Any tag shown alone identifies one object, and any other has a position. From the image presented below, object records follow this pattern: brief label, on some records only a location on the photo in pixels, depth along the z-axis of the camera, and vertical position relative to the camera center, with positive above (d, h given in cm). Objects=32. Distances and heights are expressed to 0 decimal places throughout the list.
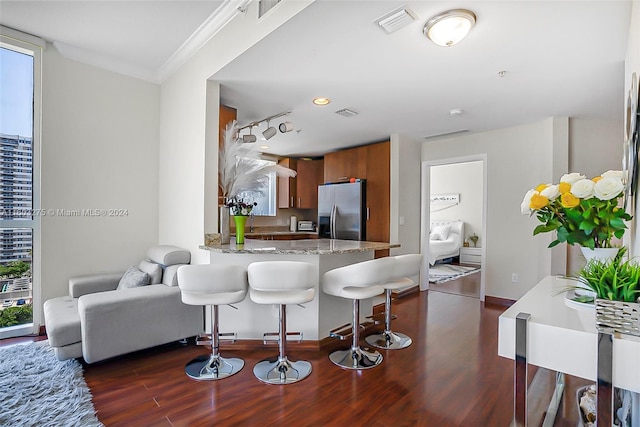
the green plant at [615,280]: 103 -23
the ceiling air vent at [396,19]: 179 +118
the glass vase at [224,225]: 288 -12
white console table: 96 -45
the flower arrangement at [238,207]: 284 +6
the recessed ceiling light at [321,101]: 323 +121
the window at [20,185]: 279 +25
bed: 690 -58
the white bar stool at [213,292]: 216 -58
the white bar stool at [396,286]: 266 -65
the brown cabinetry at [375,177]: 470 +59
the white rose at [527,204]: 149 +5
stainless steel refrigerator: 486 +6
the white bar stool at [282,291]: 213 -58
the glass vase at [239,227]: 289 -13
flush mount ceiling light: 181 +116
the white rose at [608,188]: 127 +11
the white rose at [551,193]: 143 +10
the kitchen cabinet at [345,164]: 510 +87
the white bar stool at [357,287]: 234 -60
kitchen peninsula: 269 -87
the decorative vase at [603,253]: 137 -17
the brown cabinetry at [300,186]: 610 +55
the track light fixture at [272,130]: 345 +97
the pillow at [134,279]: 281 -63
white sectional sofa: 224 -82
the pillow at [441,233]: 764 -47
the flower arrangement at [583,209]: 131 +3
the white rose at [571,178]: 142 +17
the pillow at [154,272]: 291 -58
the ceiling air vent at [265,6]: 197 +138
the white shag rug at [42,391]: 172 -116
